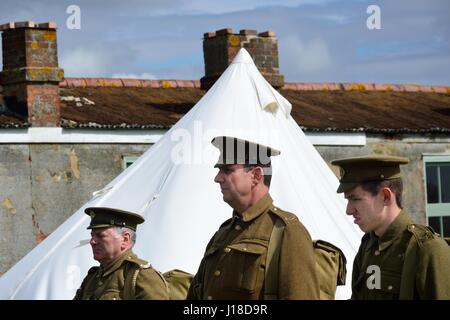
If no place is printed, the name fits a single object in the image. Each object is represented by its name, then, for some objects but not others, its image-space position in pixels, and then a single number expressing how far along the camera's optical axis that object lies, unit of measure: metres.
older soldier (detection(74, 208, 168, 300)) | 6.90
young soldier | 5.49
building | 16.75
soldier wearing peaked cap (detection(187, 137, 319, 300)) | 5.72
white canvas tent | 10.30
